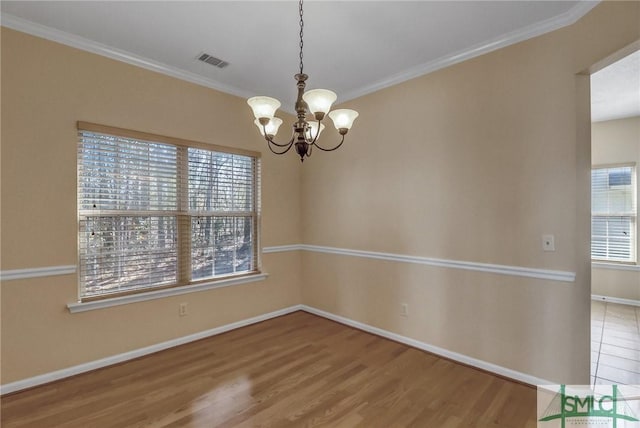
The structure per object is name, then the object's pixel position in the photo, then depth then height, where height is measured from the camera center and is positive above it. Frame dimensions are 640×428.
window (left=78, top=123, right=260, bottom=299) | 2.60 +0.03
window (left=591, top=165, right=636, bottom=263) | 4.39 -0.01
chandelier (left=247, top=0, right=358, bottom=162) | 1.72 +0.64
